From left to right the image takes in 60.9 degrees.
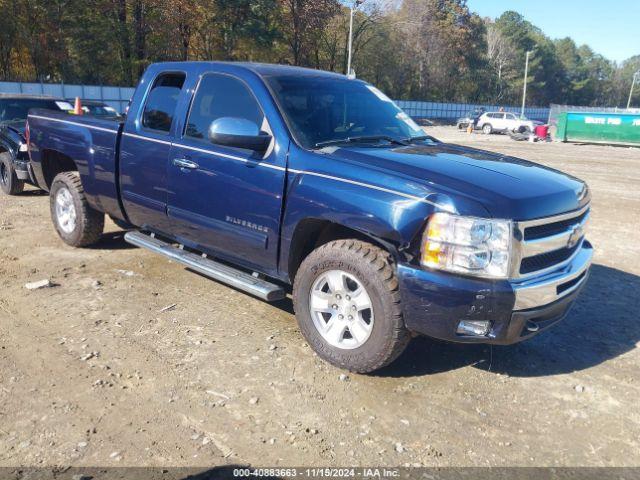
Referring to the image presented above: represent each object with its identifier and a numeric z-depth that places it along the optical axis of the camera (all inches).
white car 1418.6
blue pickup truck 123.6
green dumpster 1043.9
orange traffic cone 315.3
